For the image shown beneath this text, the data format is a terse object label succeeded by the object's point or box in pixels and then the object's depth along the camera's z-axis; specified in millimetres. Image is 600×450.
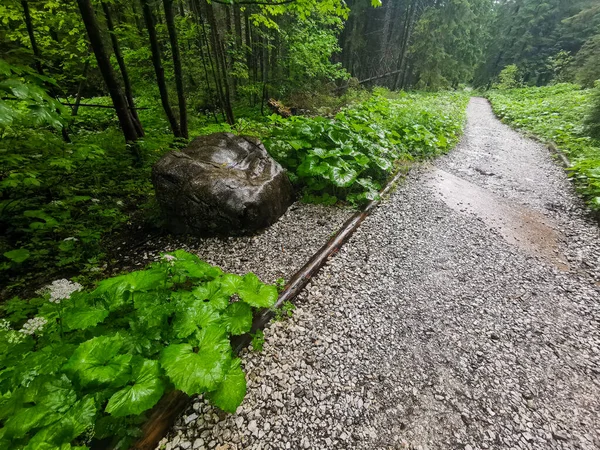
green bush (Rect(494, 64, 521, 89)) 23294
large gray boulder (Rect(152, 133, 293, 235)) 3416
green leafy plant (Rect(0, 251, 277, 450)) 1244
